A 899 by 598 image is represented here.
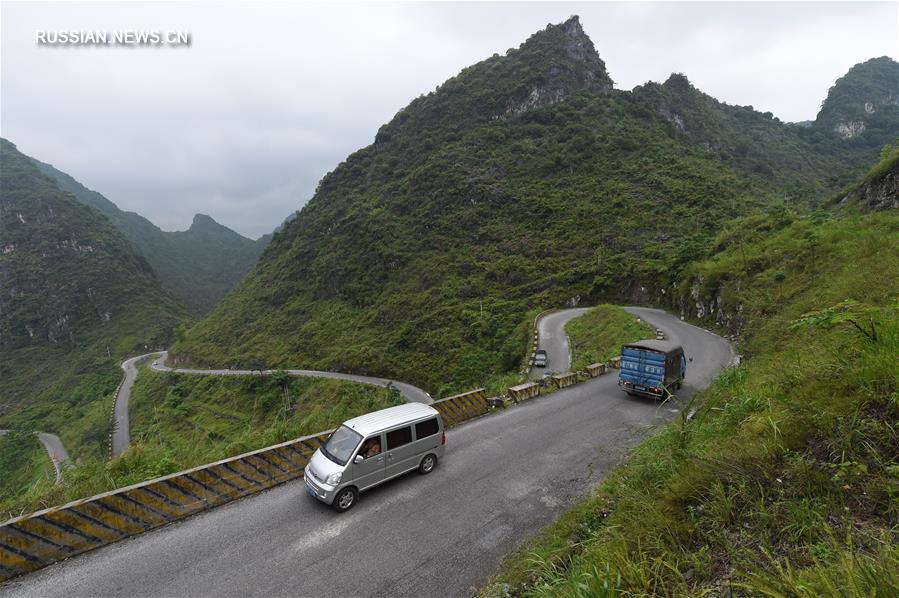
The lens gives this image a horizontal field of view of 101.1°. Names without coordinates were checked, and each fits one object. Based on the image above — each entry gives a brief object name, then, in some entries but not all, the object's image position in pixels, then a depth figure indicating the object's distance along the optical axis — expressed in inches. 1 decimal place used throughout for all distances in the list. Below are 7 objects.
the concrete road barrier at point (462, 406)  449.4
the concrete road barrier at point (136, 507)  230.7
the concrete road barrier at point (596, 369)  664.4
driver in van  301.7
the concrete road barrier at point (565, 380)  594.1
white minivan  290.2
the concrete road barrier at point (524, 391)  528.1
